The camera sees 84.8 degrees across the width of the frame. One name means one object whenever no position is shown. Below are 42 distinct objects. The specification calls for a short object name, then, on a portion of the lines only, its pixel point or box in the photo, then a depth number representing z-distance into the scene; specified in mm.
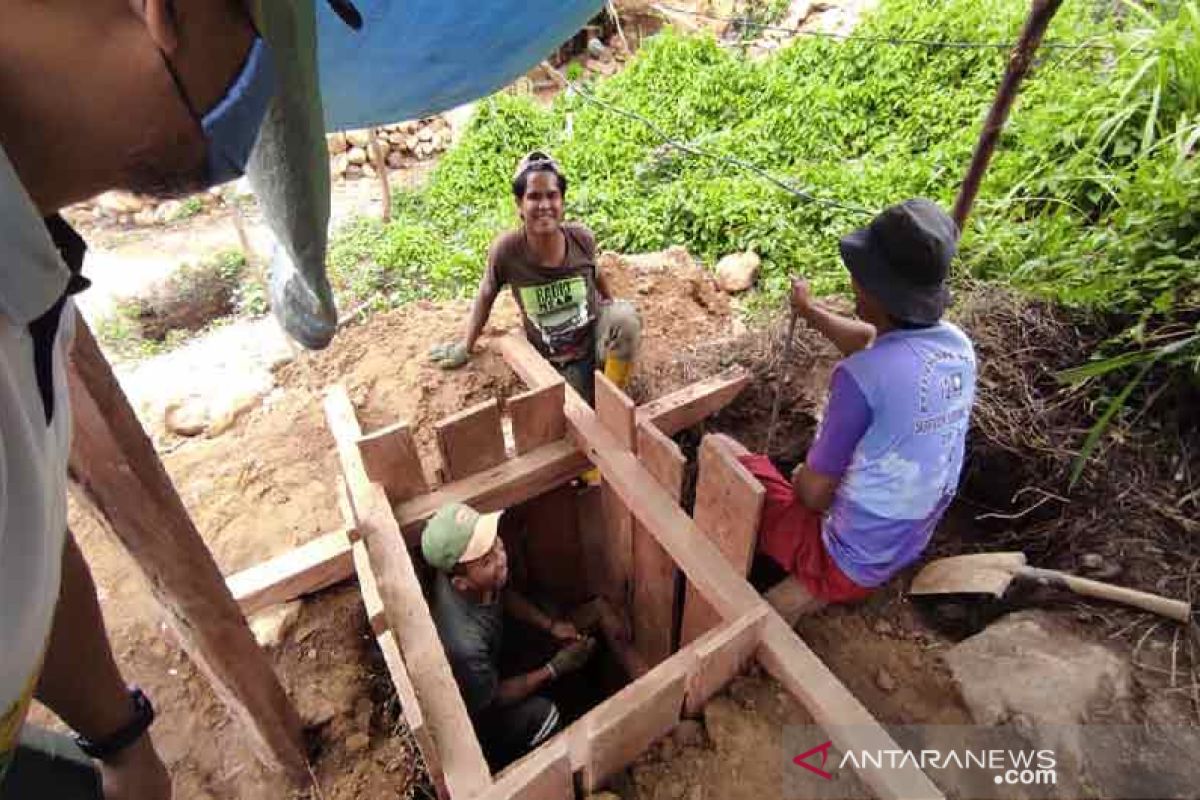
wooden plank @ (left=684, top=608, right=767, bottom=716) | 1717
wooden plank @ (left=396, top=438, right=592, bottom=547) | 2363
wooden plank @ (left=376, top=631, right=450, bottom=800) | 1586
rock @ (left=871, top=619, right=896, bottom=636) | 2113
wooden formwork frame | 1622
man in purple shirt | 1920
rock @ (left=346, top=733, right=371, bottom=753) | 2123
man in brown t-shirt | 3354
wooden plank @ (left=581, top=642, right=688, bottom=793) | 1604
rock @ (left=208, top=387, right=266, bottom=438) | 3969
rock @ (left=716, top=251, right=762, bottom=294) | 5156
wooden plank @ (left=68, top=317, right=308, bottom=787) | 1327
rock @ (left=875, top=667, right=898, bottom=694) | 1941
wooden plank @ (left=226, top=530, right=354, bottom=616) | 2205
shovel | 1951
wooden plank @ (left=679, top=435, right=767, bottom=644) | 1820
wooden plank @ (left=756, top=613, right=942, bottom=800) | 1540
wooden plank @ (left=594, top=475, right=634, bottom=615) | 2676
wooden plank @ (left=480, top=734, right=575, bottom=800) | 1484
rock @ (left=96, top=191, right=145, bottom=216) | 9078
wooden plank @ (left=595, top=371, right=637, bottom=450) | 2248
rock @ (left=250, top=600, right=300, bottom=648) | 2297
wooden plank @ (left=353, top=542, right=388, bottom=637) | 1758
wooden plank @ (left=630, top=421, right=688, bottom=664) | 2133
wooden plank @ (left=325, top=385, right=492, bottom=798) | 1611
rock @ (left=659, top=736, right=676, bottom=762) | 1779
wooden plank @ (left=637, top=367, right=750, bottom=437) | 2438
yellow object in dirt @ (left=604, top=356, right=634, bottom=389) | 3367
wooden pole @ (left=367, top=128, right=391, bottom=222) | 7561
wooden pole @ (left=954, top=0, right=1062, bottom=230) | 2350
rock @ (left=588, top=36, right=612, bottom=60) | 12242
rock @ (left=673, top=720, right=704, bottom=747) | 1801
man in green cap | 2236
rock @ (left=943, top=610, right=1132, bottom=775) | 1734
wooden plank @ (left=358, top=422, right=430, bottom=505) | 2158
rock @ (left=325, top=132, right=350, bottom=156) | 9789
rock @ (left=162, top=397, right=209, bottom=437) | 4203
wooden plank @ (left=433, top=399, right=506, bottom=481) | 2303
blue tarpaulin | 1510
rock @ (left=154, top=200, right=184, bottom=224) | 9102
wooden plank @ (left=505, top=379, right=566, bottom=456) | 2402
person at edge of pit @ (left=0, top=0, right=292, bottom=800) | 705
